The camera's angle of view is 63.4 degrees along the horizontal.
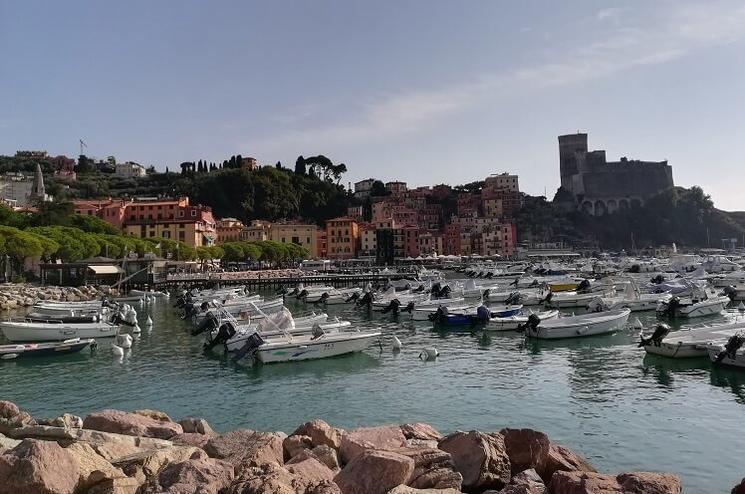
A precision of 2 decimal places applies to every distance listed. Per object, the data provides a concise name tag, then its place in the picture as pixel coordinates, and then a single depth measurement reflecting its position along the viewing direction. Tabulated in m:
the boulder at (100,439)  9.41
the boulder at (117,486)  7.57
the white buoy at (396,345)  27.51
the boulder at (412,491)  7.39
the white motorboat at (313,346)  24.59
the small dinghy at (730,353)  20.70
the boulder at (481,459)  8.83
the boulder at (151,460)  8.37
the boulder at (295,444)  10.02
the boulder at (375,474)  7.95
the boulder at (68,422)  11.36
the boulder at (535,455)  9.27
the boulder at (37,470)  7.23
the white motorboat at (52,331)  31.06
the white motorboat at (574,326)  29.64
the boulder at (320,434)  10.34
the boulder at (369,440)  9.95
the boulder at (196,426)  12.85
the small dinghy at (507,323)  32.34
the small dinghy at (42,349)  26.39
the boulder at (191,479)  7.29
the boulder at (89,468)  7.70
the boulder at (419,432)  11.17
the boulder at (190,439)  11.01
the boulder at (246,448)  9.05
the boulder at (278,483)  7.07
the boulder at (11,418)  11.58
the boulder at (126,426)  11.62
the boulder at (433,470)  8.30
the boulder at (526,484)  7.71
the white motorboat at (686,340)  22.80
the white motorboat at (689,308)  36.88
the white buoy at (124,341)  29.11
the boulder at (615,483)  7.58
